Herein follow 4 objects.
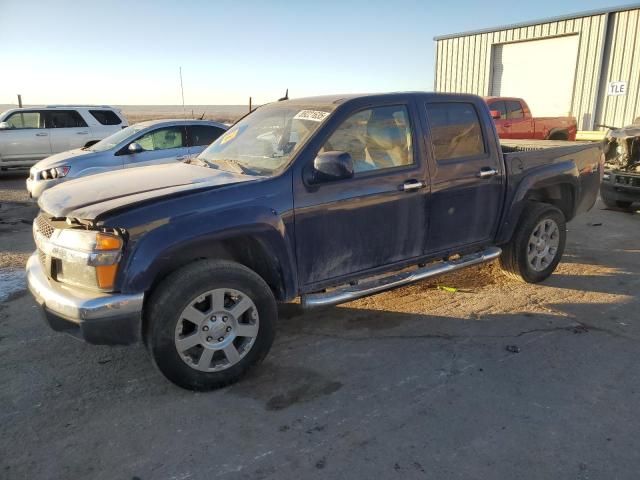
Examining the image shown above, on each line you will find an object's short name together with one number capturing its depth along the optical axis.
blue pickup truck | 2.98
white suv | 13.02
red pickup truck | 14.28
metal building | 17.50
